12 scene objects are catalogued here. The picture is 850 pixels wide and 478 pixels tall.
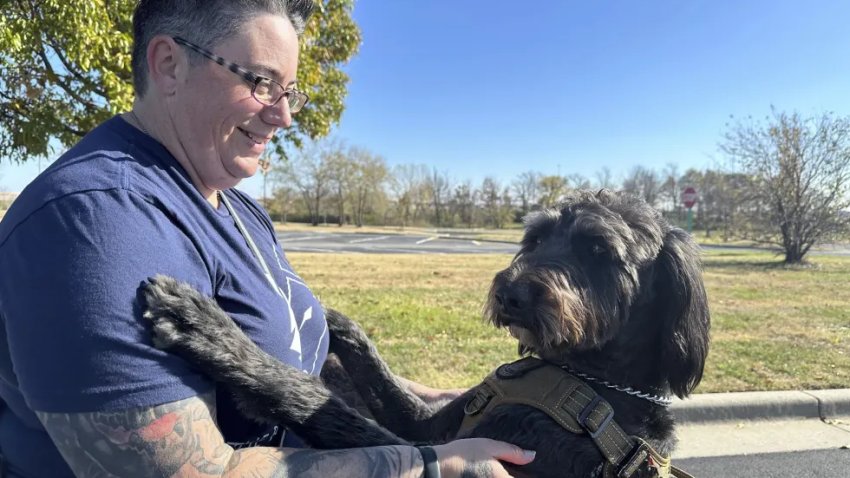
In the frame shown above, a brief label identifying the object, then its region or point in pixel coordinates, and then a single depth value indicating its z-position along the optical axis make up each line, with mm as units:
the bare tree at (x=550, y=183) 65750
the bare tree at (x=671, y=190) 75312
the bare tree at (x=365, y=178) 66750
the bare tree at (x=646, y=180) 75438
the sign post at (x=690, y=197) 25445
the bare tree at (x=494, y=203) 71625
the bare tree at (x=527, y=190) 73250
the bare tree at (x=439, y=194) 73875
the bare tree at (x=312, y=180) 65750
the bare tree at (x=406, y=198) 71375
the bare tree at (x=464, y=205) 73750
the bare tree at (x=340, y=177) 65938
